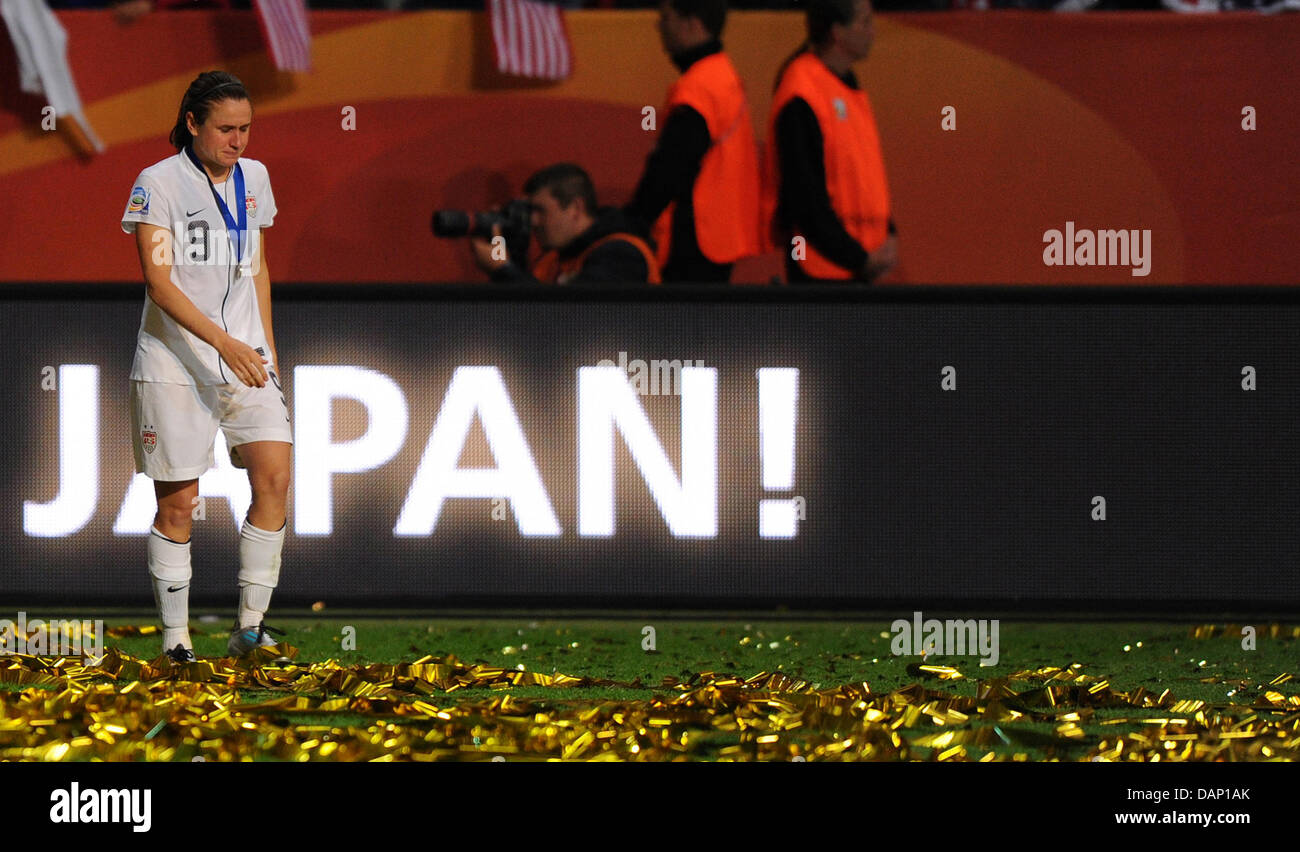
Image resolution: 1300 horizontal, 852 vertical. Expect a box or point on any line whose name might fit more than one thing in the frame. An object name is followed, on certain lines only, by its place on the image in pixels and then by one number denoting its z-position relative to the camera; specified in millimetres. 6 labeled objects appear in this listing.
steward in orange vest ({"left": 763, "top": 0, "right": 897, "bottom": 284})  10797
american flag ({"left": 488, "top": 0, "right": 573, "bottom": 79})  13094
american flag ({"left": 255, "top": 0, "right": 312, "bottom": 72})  12891
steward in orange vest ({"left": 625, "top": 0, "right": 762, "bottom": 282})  11266
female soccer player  8133
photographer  10250
